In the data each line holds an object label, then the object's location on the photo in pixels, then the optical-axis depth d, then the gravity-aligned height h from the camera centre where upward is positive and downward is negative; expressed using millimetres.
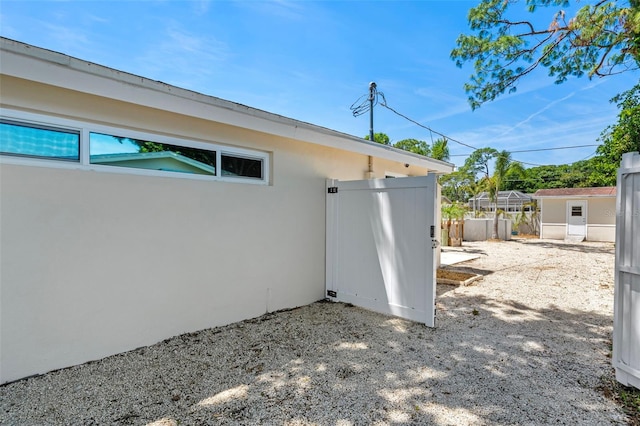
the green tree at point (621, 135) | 13977 +4130
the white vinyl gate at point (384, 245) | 4164 -510
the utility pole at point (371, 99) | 10500 +4030
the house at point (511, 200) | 29770 +1418
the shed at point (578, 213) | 17109 +116
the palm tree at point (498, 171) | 19266 +2850
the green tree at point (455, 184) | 36716 +3787
